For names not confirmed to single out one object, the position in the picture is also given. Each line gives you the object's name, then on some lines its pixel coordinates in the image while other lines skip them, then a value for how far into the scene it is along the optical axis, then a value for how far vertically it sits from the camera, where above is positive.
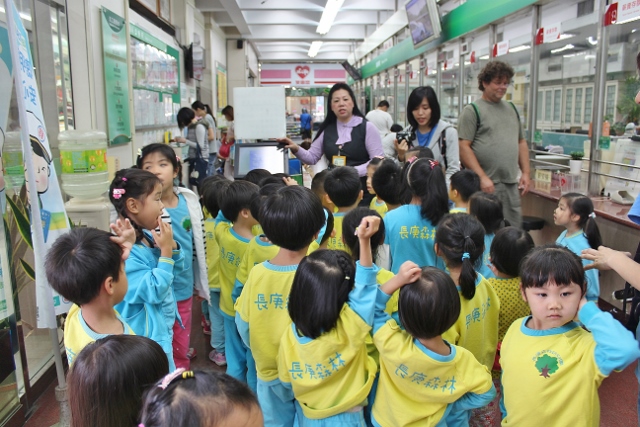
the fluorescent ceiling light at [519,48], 5.19 +0.81
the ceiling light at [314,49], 16.73 +2.71
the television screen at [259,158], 4.68 -0.26
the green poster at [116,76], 4.29 +0.46
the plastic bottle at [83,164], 3.21 -0.21
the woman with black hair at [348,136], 3.45 -0.05
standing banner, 2.12 -0.20
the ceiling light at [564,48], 4.52 +0.70
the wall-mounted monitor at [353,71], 16.08 +1.80
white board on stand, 5.38 +0.17
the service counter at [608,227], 3.41 -0.70
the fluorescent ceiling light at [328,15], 10.12 +2.45
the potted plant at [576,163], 4.22 -0.29
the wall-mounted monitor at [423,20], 7.28 +1.58
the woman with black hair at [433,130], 3.21 -0.01
